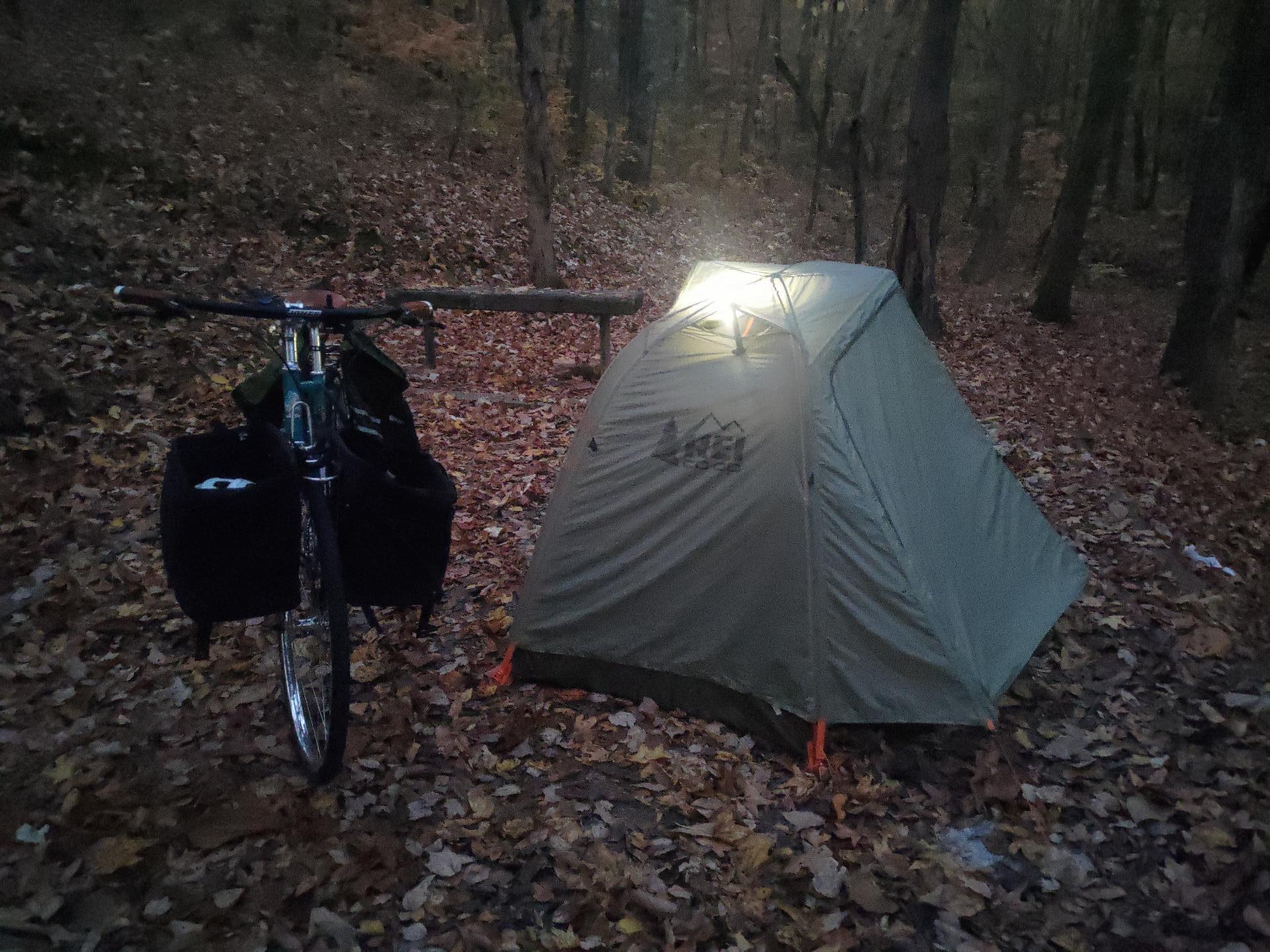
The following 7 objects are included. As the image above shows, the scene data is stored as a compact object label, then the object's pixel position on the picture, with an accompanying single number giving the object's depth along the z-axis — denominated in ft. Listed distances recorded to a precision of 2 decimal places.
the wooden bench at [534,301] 27.84
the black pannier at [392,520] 10.54
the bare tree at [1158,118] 66.59
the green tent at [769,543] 12.76
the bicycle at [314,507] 10.07
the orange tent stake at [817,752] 12.52
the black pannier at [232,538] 9.81
